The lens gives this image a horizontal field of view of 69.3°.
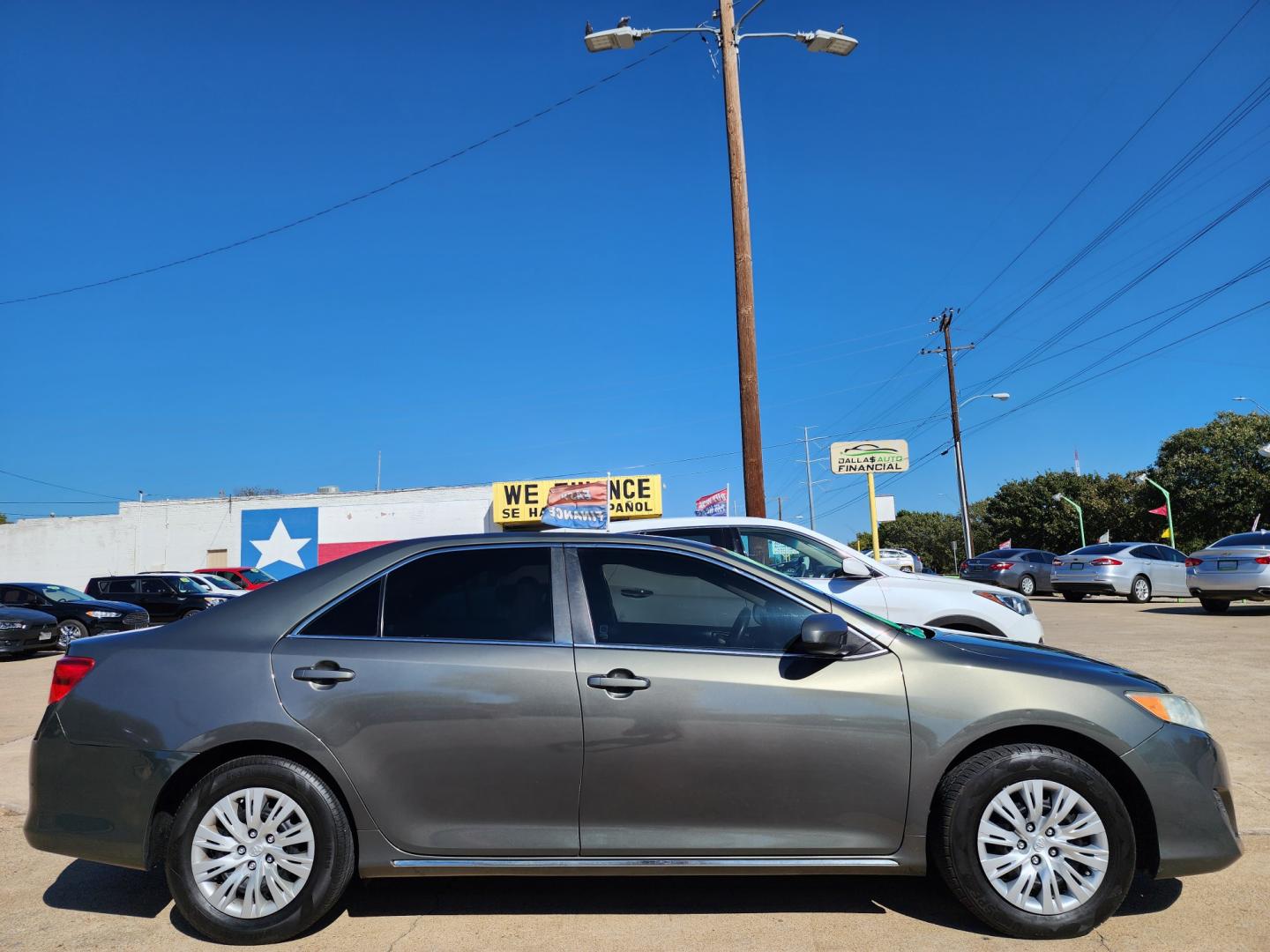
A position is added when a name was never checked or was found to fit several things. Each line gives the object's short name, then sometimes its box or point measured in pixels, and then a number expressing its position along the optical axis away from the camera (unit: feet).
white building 129.90
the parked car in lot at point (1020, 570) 87.81
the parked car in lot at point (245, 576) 90.96
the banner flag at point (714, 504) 102.82
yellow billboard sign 116.98
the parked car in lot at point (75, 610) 56.24
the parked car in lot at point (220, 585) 76.74
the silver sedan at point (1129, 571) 73.51
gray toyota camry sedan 11.73
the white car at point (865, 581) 24.81
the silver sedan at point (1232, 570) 50.70
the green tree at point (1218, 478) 175.01
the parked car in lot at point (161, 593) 72.74
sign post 66.69
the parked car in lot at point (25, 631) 50.55
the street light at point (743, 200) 37.01
